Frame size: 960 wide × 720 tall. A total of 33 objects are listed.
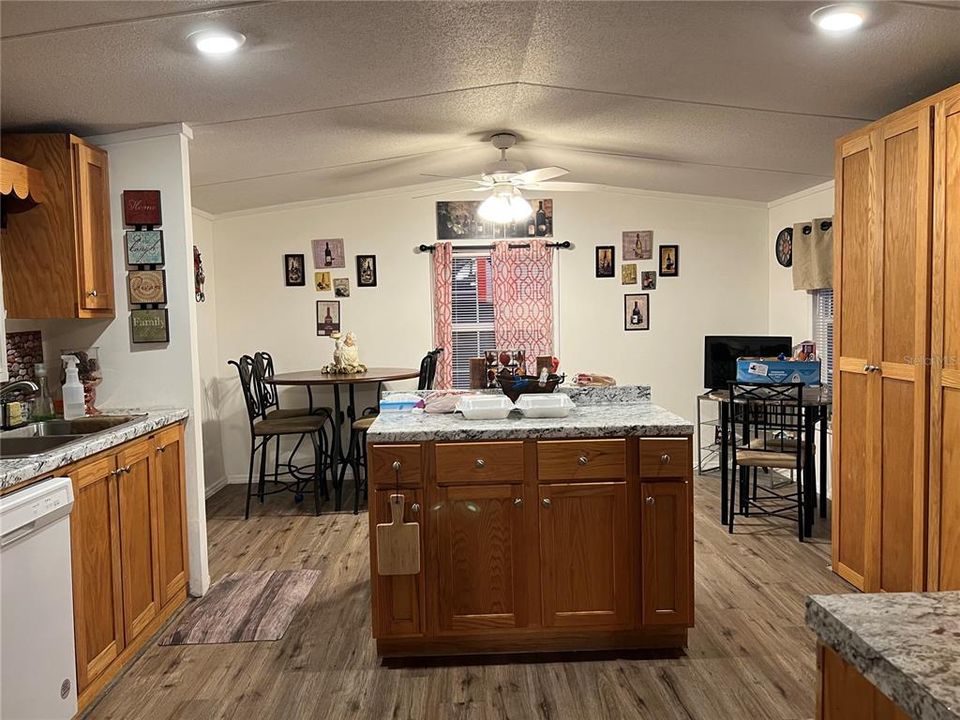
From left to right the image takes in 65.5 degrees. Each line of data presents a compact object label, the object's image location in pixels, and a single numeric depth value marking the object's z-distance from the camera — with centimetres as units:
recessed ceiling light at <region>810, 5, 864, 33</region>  239
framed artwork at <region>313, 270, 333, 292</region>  619
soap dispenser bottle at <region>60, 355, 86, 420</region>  331
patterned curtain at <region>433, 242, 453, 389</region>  620
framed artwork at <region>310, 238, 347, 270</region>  618
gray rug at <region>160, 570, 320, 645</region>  327
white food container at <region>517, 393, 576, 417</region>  314
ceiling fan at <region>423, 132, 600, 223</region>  448
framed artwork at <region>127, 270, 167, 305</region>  356
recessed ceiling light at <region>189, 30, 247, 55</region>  246
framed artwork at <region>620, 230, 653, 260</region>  630
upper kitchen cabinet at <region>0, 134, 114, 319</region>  323
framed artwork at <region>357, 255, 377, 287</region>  620
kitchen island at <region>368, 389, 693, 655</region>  290
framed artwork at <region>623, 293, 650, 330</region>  634
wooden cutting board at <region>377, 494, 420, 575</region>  283
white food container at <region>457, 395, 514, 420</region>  311
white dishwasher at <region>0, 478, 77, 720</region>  209
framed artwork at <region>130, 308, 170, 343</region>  357
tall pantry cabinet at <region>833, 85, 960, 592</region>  288
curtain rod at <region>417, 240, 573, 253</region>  620
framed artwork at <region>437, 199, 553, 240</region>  624
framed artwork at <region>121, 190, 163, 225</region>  353
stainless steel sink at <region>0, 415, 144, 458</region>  290
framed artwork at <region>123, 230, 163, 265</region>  354
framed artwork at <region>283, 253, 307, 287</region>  617
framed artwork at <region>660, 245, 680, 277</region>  632
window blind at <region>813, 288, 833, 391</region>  552
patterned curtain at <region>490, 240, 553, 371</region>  624
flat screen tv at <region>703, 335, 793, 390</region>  588
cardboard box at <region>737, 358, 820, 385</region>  478
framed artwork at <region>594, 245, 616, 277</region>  630
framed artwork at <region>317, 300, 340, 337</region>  621
